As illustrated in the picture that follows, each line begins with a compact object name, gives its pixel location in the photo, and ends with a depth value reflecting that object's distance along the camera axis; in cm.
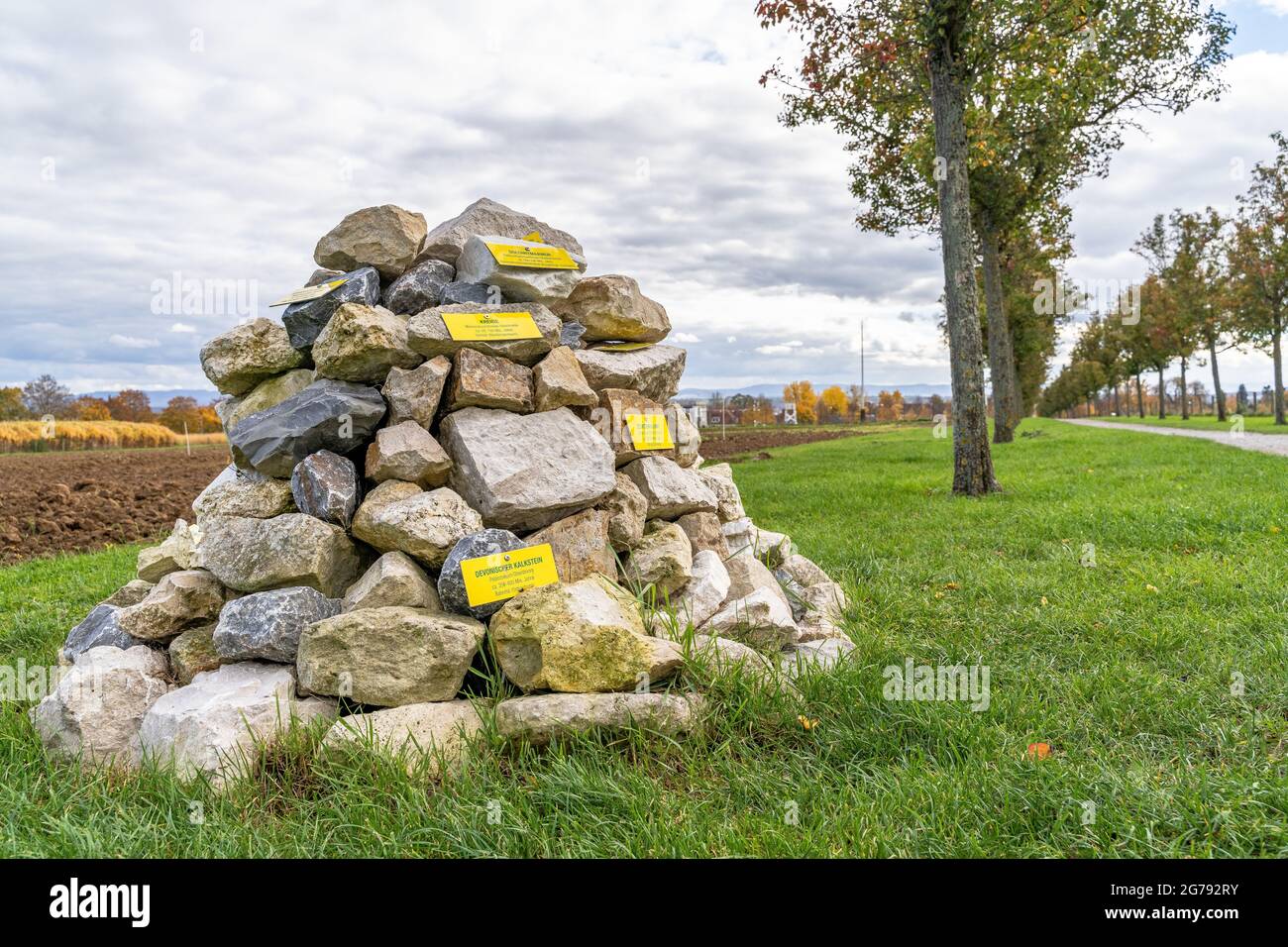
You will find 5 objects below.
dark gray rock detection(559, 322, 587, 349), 487
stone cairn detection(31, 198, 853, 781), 333
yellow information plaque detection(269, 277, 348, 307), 438
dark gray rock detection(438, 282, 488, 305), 446
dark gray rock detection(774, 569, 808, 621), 493
